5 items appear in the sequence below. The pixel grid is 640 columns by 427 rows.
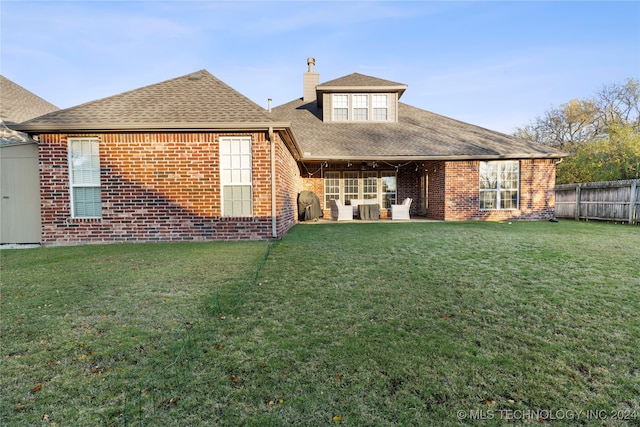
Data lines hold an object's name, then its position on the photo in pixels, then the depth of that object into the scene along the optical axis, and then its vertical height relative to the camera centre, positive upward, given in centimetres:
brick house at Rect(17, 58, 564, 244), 699 +81
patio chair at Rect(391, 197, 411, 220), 1216 -43
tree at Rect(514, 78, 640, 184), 1512 +550
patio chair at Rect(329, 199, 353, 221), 1245 -48
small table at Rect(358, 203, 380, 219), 1277 -45
